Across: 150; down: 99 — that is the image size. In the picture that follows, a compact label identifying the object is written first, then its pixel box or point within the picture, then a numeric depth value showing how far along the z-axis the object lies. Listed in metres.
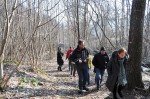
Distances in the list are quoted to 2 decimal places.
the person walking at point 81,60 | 8.45
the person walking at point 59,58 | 17.16
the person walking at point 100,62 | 9.00
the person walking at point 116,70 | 7.09
